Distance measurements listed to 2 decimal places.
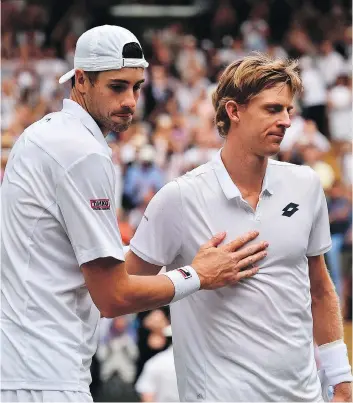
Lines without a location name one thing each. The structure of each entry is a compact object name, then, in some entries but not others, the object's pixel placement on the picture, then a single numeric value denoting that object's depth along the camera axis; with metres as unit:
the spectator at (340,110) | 18.78
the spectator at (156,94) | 19.77
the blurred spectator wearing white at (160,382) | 9.46
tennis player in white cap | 4.38
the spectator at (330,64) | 19.98
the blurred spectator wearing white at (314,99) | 19.23
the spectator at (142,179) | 15.46
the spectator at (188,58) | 21.41
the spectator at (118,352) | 11.61
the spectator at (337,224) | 11.45
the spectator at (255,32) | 22.50
